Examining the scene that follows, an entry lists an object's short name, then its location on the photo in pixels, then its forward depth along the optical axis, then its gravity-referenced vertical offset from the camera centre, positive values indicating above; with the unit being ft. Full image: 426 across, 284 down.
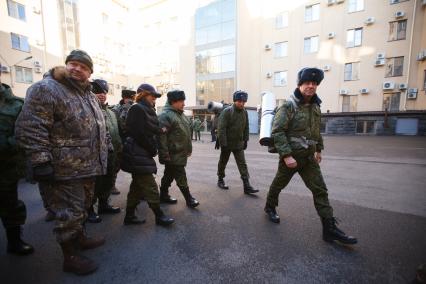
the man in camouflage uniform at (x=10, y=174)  7.48 -2.07
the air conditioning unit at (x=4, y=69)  64.39 +11.85
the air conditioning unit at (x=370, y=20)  65.46 +24.88
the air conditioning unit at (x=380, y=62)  65.26 +13.25
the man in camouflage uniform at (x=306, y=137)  8.98 -1.06
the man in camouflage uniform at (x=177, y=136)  11.74 -1.27
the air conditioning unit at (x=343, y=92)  69.92 +5.32
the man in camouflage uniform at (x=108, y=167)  11.12 -2.74
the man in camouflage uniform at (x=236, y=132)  14.82 -1.35
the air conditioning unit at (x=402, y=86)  62.63 +6.22
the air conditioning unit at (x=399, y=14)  61.52 +24.92
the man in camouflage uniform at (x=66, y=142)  6.33 -0.86
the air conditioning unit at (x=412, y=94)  61.52 +4.06
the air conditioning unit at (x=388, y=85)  63.67 +6.59
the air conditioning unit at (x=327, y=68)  72.13 +12.94
